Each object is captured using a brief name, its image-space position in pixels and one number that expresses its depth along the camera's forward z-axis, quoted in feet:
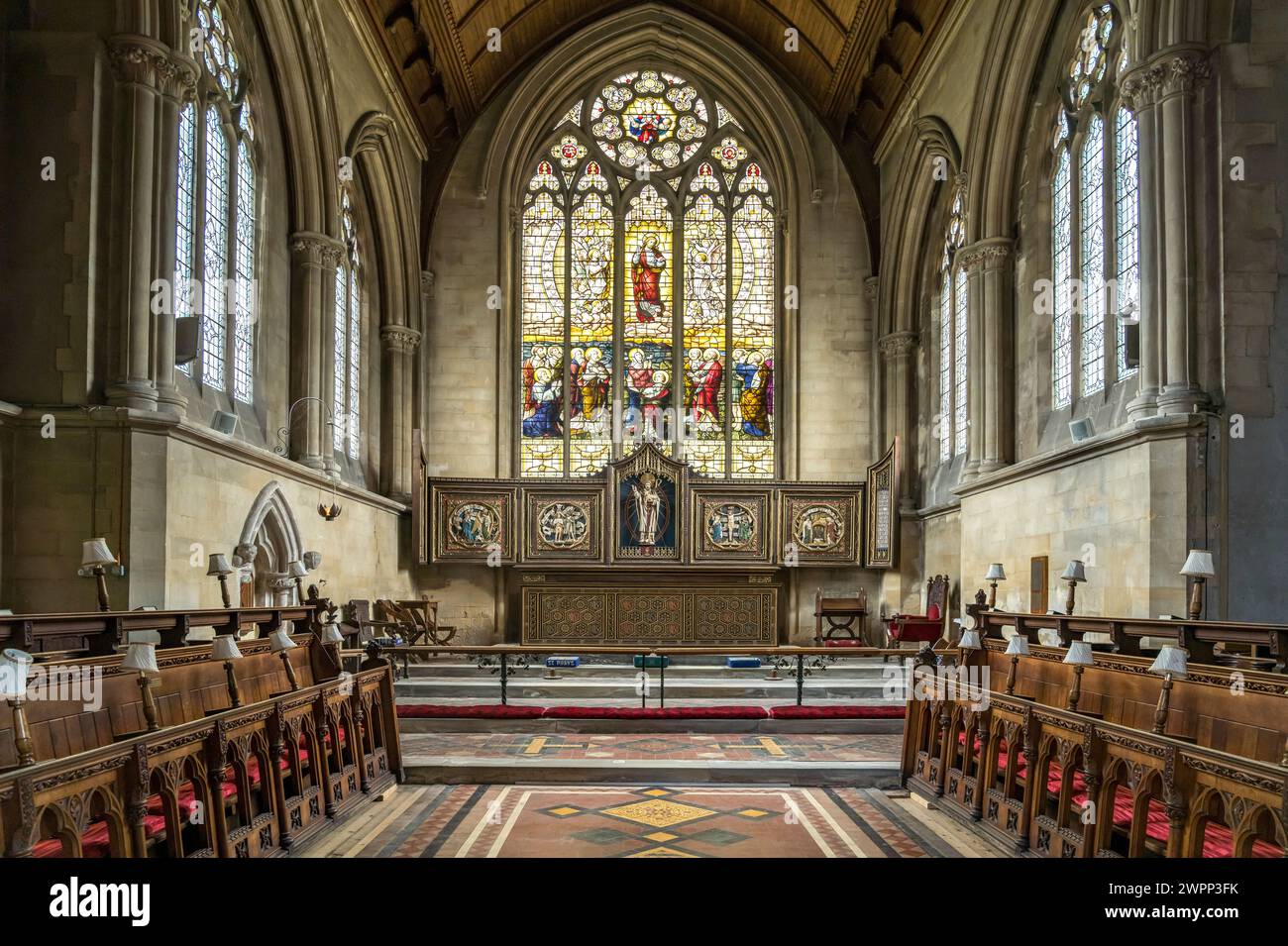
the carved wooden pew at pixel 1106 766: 14.29
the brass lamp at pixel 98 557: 28.07
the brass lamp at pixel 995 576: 42.11
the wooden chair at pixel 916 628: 55.16
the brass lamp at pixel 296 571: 42.19
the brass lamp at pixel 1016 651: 26.84
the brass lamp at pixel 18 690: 13.08
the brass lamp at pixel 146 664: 16.80
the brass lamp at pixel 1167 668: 17.39
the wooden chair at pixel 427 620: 55.31
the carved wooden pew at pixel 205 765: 13.20
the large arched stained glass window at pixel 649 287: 71.82
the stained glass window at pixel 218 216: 41.52
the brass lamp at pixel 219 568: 34.99
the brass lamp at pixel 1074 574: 34.58
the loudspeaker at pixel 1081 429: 40.98
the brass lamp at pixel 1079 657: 21.80
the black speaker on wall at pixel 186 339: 38.04
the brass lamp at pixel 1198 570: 29.04
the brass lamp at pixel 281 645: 25.72
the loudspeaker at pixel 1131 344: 37.22
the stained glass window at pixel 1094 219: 41.83
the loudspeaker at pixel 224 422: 41.50
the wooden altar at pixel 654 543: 63.26
